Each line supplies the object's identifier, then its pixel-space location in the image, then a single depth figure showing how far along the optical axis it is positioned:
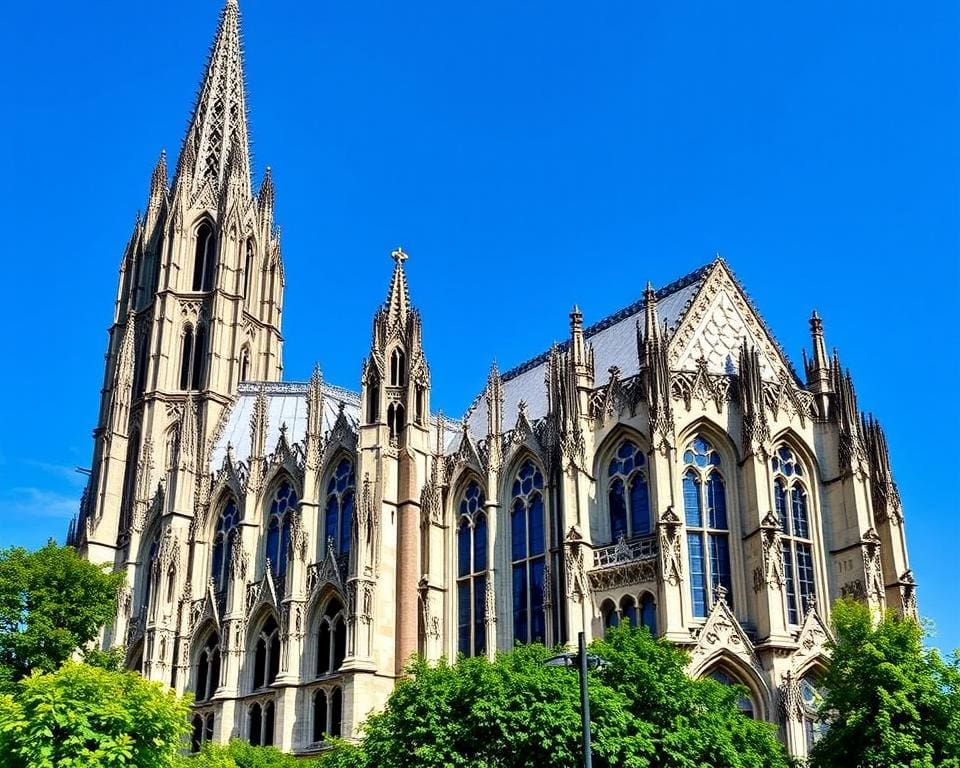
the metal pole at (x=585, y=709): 23.42
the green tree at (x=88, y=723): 31.14
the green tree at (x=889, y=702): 31.19
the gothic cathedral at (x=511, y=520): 42.66
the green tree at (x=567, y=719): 31.59
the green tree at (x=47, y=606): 49.28
